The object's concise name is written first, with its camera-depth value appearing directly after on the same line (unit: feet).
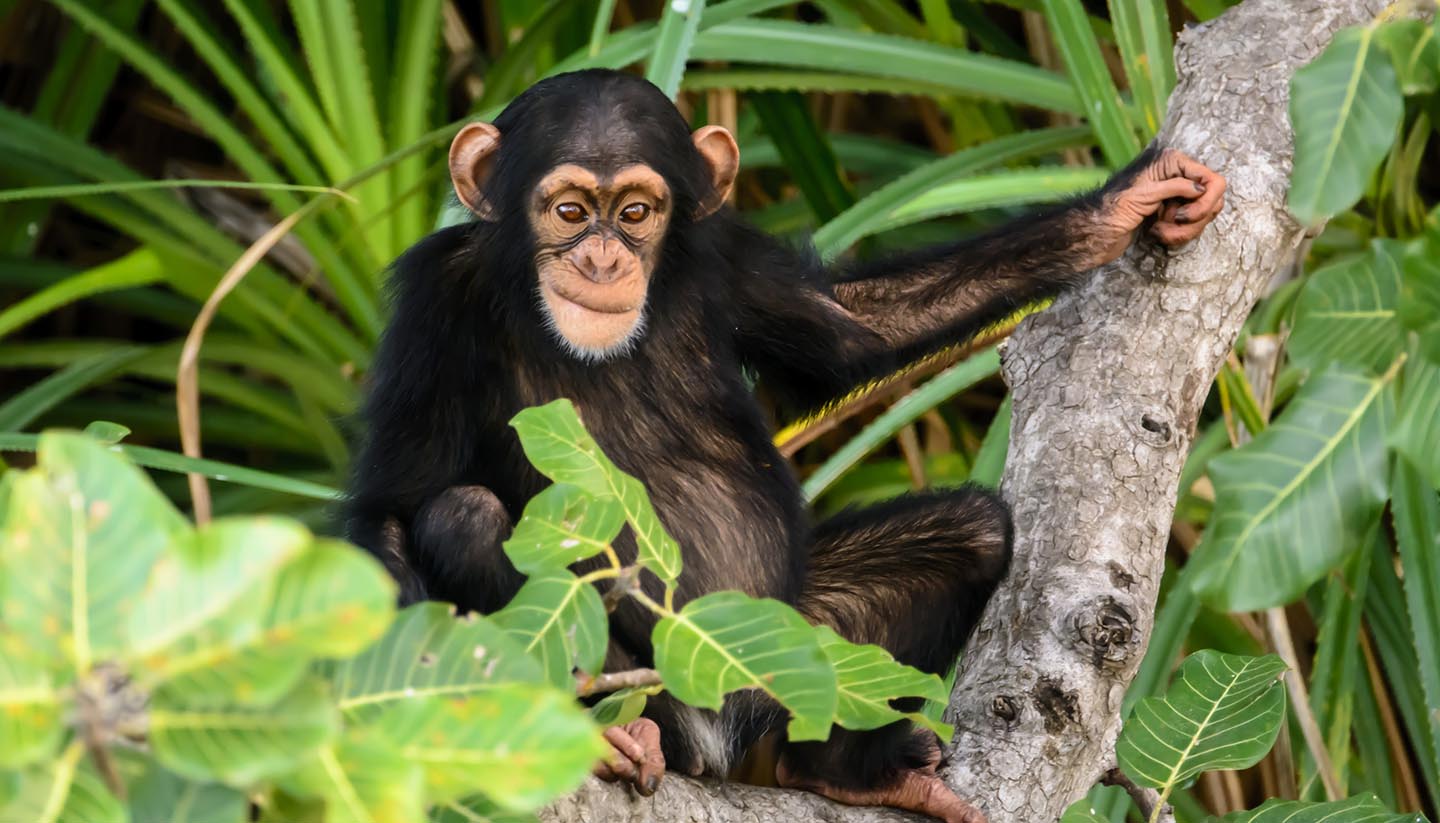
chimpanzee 26.45
